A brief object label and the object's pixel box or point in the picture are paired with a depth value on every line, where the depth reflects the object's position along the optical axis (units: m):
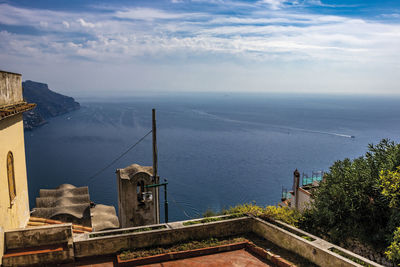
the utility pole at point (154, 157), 14.53
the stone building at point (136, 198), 15.95
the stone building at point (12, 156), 8.56
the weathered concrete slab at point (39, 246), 7.12
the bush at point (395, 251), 7.71
